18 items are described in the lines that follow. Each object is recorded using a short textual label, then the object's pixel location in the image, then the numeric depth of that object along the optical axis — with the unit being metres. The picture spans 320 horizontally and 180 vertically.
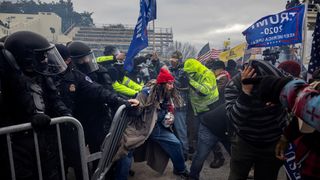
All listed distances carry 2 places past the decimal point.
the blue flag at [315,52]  2.32
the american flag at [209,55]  7.65
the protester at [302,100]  0.89
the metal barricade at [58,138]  1.63
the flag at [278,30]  3.77
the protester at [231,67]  6.16
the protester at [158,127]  3.01
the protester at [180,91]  4.14
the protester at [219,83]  3.98
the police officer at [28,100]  1.77
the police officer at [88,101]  2.73
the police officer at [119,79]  4.21
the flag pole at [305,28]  3.71
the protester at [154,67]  5.77
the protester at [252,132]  2.10
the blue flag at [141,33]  3.82
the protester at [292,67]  2.92
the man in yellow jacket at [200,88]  4.01
